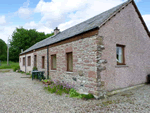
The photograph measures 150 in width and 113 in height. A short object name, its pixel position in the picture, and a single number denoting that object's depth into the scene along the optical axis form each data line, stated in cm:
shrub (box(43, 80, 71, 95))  631
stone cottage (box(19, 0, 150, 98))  529
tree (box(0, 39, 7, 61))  4212
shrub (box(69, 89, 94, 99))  514
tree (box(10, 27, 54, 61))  3391
